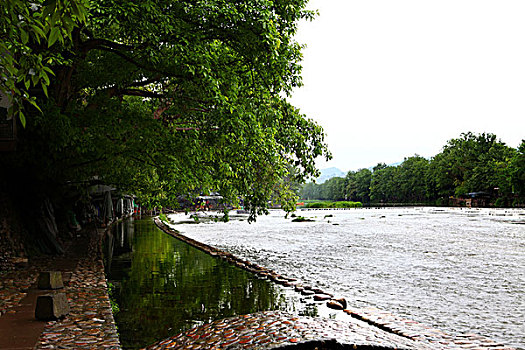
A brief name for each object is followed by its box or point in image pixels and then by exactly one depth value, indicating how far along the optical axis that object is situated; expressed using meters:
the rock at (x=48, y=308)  5.59
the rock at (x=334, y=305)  7.23
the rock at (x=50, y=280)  7.41
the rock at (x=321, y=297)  7.86
